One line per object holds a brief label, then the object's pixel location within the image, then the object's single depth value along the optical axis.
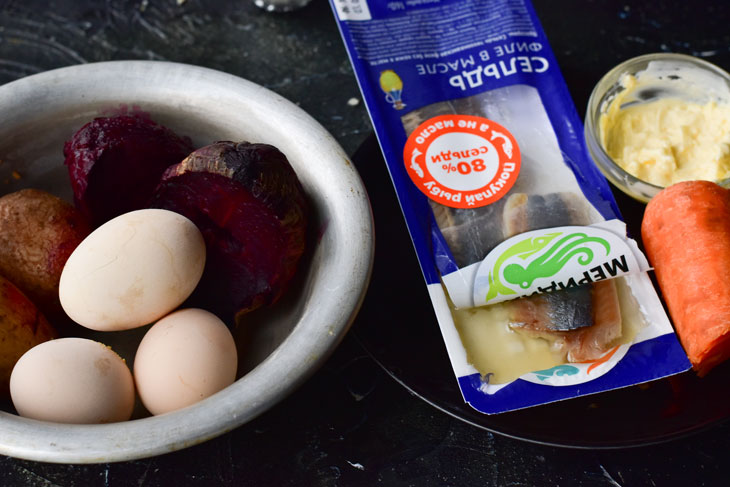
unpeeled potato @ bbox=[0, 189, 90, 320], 0.64
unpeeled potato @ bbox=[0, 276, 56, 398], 0.59
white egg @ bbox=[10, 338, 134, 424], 0.55
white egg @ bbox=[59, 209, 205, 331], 0.58
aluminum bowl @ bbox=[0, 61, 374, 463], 0.56
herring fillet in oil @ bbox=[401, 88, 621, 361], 0.71
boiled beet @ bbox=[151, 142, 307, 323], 0.62
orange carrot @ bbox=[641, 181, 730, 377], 0.69
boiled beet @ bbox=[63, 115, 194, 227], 0.66
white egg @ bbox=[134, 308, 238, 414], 0.58
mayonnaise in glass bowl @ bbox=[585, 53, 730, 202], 0.83
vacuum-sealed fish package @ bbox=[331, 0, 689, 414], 0.70
